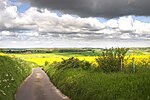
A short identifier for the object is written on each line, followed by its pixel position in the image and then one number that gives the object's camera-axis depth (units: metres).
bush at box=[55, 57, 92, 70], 15.93
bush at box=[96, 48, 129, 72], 12.43
